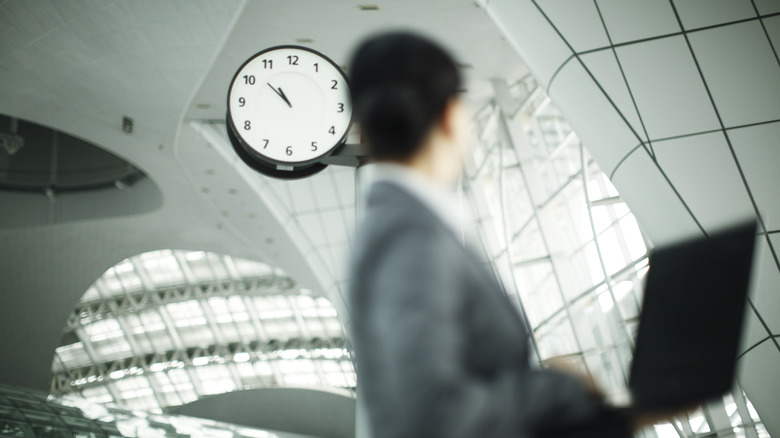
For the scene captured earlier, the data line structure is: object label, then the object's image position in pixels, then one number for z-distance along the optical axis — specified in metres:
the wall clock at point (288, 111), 6.12
